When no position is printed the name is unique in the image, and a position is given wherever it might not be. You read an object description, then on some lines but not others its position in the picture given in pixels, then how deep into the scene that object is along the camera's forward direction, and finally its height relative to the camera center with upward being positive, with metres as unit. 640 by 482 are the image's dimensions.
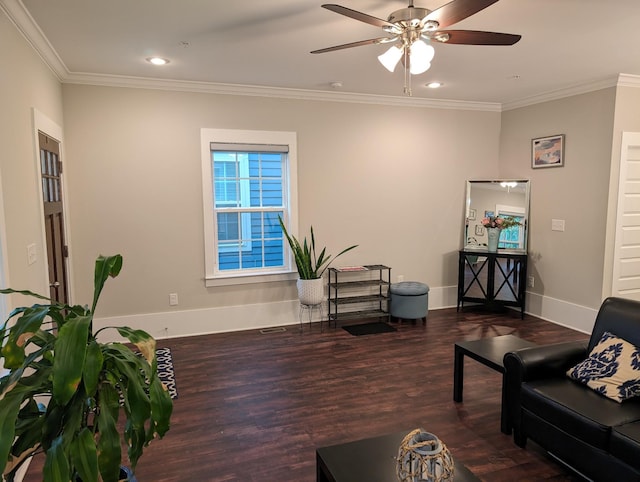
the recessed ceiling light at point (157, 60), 3.60 +1.15
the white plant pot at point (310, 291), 4.70 -0.97
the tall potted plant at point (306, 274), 4.70 -0.80
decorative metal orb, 1.52 -0.90
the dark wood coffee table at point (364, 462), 1.73 -1.08
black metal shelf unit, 5.05 -1.09
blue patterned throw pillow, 2.22 -0.89
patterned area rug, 3.41 -1.44
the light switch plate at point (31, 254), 2.77 -0.36
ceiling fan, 2.23 +0.91
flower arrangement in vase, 5.36 -0.31
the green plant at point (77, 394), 1.24 -0.61
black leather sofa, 2.00 -1.03
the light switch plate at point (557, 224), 4.97 -0.27
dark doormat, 4.78 -1.42
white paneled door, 4.43 -0.24
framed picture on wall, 4.93 +0.57
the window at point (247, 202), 4.64 -0.03
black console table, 5.24 -0.95
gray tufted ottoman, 5.03 -1.16
